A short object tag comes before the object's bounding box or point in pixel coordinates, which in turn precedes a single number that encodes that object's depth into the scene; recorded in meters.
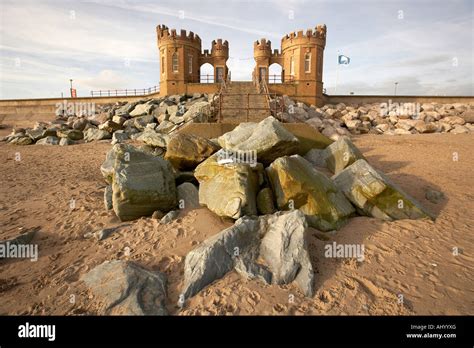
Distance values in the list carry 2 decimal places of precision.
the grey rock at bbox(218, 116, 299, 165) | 6.78
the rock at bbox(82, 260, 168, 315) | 3.46
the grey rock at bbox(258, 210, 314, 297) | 3.95
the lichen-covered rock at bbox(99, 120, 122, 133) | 18.64
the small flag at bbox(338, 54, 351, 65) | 29.94
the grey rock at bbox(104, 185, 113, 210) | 6.11
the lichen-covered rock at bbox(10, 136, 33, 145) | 16.30
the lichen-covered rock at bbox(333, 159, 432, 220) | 5.64
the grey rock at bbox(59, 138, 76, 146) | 15.89
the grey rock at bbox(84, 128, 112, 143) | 17.48
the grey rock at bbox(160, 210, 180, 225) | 5.46
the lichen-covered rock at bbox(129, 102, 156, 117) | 21.81
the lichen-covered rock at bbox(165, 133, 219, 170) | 7.33
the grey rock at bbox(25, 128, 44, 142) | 16.88
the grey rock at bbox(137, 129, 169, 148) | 9.45
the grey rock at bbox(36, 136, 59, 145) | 16.22
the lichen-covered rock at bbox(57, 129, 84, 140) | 17.42
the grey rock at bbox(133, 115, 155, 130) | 18.83
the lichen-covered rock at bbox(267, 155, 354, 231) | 5.29
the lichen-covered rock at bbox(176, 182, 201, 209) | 5.99
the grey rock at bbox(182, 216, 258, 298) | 3.86
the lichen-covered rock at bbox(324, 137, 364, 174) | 7.88
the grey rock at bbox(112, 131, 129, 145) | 15.96
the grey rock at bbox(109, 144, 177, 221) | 5.52
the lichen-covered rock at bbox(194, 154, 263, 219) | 5.11
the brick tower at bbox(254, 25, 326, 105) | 25.67
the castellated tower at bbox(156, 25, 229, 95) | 26.59
